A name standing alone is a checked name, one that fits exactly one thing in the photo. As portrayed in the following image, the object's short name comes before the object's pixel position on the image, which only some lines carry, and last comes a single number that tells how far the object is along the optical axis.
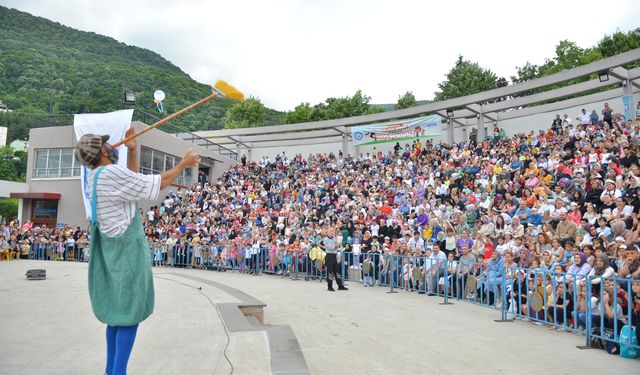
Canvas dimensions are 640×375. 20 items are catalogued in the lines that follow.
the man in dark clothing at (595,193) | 12.45
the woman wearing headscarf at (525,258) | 9.84
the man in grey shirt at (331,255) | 13.05
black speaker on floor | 11.19
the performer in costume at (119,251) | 3.28
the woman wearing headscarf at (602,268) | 7.52
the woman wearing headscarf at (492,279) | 9.75
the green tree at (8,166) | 69.31
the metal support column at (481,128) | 24.84
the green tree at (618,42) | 41.81
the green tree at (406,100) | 56.88
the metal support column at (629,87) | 19.25
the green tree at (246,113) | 68.38
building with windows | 27.11
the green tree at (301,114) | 63.99
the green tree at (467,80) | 52.41
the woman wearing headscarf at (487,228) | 13.31
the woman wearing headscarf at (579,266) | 7.97
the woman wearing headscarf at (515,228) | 12.17
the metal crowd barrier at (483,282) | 6.39
